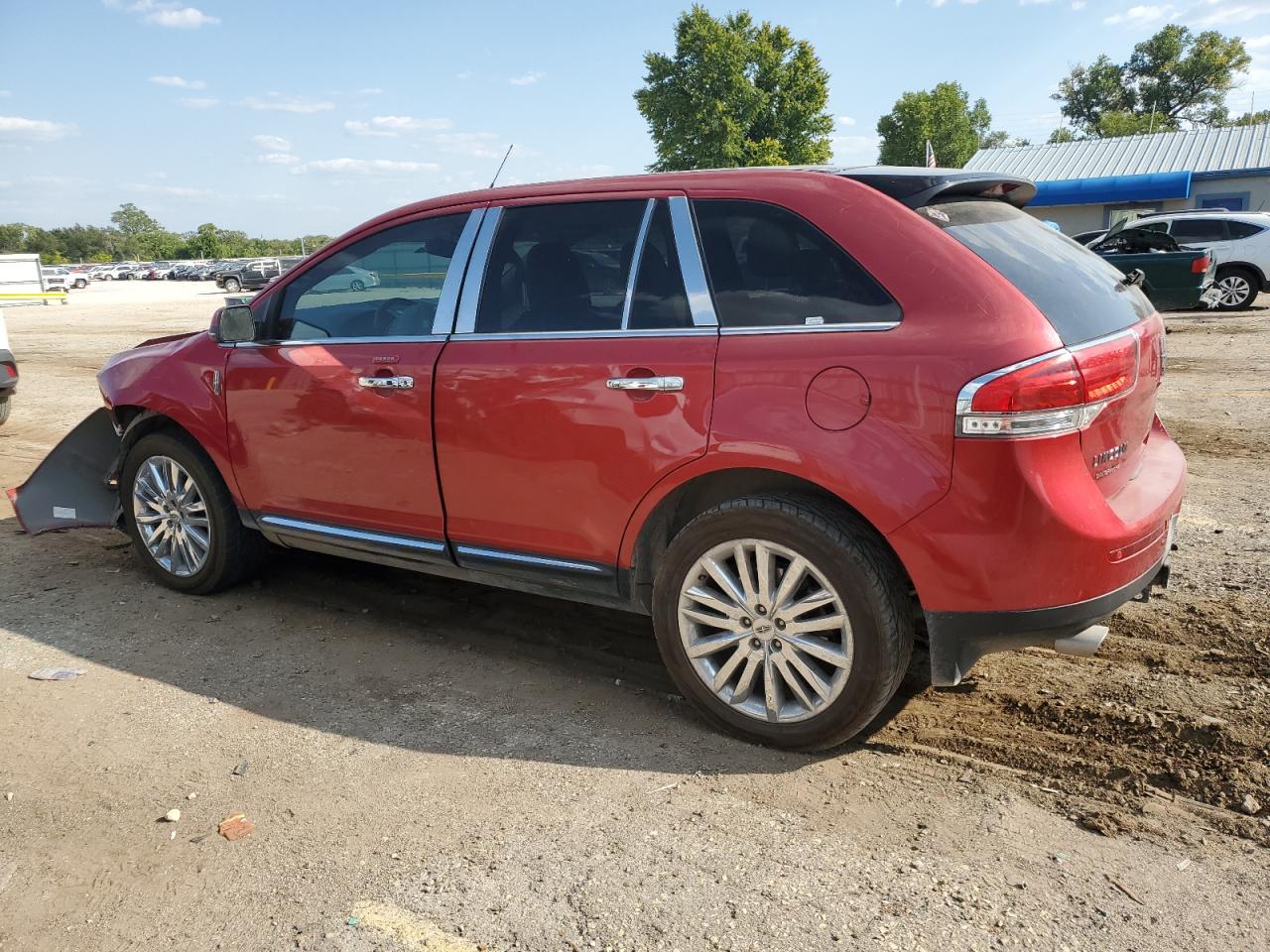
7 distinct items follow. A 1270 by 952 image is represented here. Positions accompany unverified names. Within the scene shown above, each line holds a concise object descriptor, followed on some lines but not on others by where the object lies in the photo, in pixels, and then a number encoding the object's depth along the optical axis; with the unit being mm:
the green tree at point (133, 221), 143000
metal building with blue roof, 35344
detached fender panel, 5777
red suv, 2945
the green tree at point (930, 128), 81000
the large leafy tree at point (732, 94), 67250
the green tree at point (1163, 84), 77688
